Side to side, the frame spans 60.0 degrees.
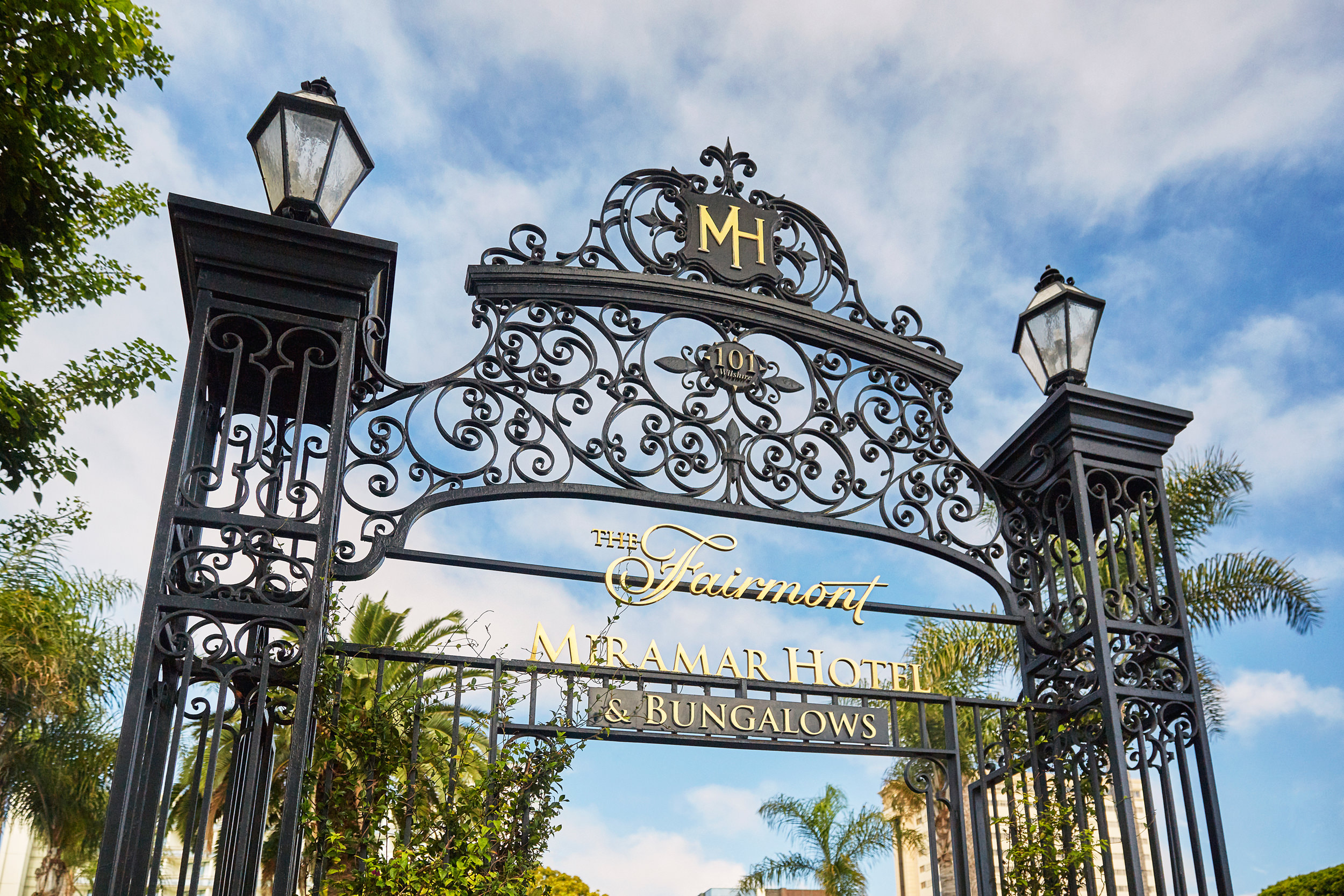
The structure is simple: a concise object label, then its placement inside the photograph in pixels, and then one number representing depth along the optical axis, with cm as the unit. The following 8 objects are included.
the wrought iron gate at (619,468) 498
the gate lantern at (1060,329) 698
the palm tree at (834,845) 2075
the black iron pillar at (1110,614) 597
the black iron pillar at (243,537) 471
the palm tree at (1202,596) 1498
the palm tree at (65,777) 1705
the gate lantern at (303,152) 565
